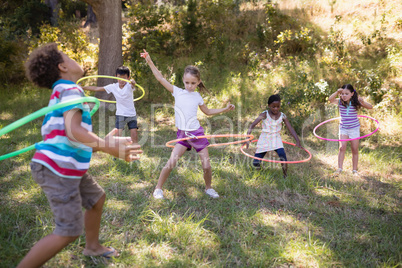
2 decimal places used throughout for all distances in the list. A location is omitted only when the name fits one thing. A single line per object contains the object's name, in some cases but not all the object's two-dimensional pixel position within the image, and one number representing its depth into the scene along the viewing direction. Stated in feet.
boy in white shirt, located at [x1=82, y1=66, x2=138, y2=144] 18.04
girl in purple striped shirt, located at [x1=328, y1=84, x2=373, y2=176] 16.66
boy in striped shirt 7.26
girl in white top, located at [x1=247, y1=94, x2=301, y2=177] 15.75
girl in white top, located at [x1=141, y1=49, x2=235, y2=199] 13.07
